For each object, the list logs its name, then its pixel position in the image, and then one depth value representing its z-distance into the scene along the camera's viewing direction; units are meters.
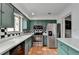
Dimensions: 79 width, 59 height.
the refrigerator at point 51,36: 3.37
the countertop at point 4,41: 0.86
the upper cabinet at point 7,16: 1.42
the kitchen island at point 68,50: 1.01
